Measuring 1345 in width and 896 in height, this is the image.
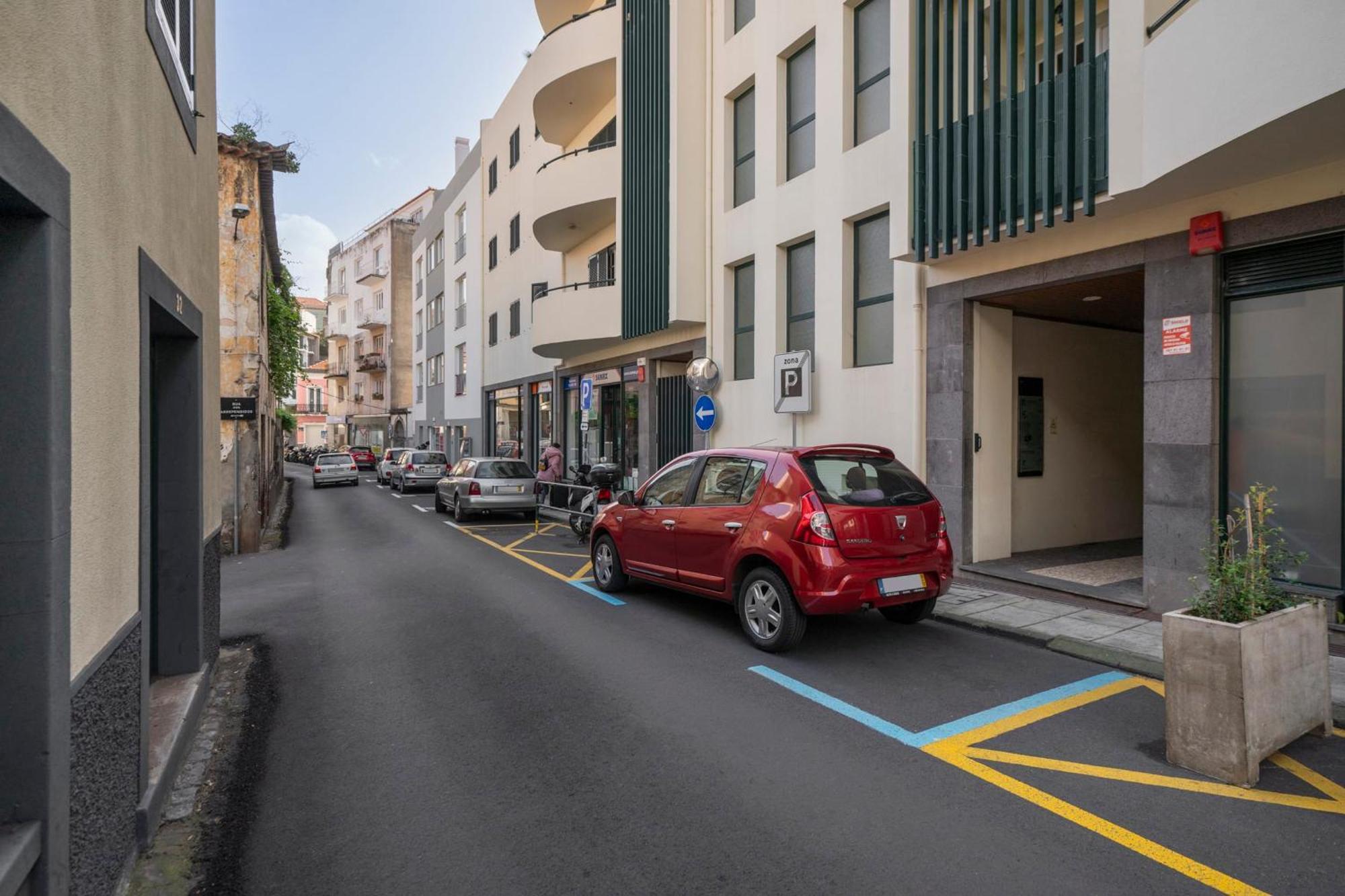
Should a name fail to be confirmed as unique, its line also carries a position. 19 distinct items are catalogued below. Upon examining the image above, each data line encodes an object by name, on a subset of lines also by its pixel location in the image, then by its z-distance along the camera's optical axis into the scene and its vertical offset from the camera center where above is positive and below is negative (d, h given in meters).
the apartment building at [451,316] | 30.86 +5.82
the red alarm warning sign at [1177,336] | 7.22 +1.00
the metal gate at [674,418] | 15.64 +0.45
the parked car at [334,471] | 29.80 -1.22
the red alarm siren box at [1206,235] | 6.91 +1.90
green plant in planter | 4.10 -0.80
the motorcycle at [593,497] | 12.98 -1.03
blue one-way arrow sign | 13.58 +0.48
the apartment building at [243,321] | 13.42 +2.33
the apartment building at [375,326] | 49.97 +8.27
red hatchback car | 5.98 -0.84
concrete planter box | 3.86 -1.35
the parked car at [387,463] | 30.59 -0.96
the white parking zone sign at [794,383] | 10.72 +0.83
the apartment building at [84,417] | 2.28 +0.09
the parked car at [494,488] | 16.78 -1.11
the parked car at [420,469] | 26.62 -1.05
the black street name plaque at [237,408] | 13.18 +0.57
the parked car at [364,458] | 41.16 -1.00
